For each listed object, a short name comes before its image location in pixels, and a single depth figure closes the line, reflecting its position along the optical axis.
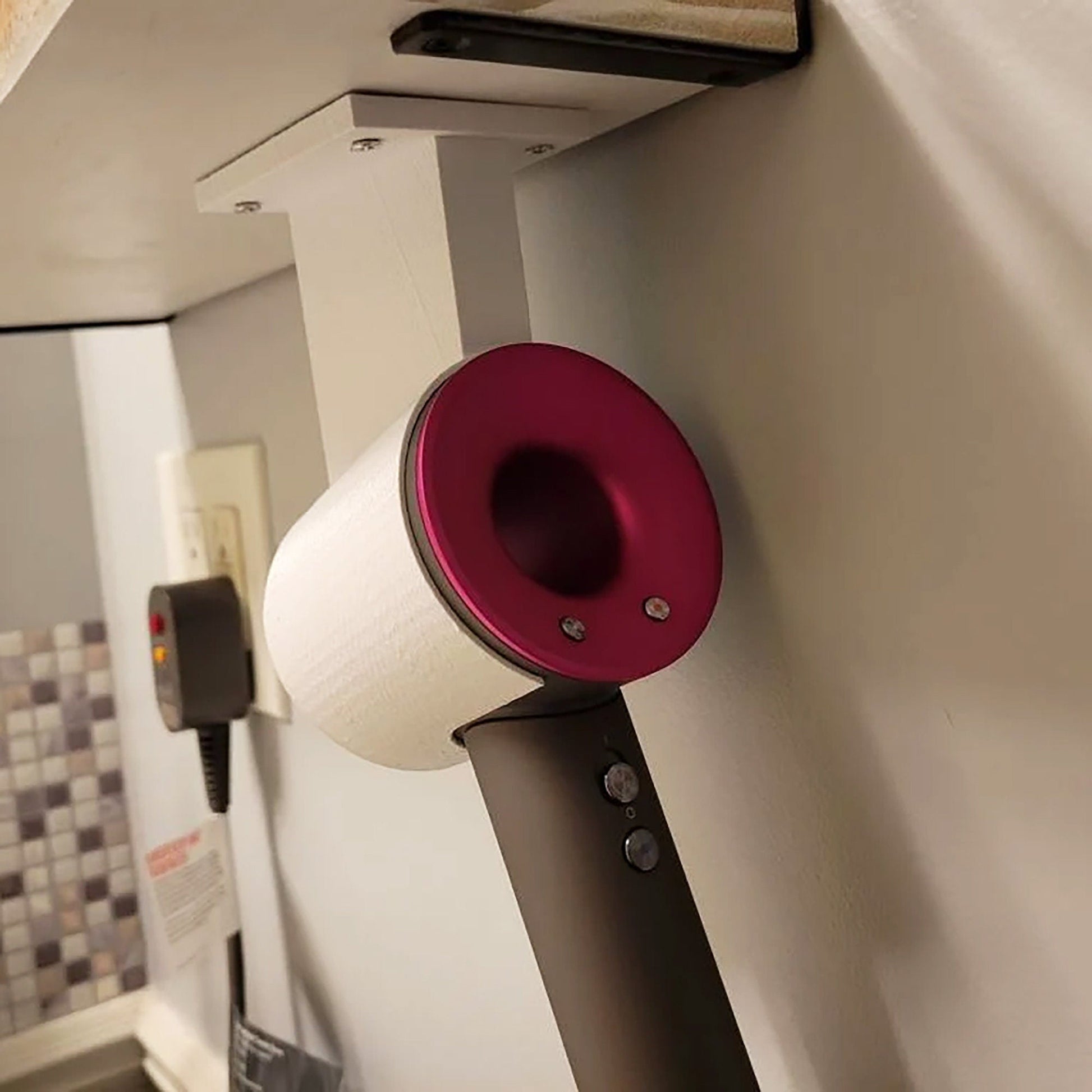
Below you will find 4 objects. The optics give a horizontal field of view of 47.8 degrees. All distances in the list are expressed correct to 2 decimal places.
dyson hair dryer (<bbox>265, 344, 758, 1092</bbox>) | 0.42
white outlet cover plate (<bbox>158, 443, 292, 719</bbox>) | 0.90
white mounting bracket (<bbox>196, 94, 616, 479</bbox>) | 0.46
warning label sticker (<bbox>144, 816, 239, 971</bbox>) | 1.05
